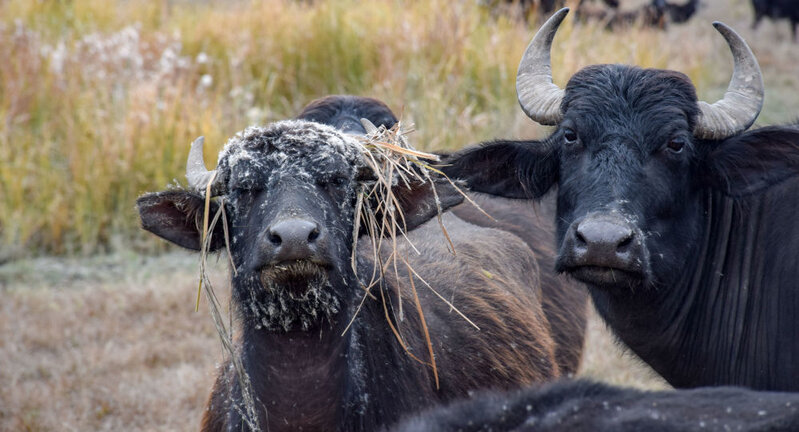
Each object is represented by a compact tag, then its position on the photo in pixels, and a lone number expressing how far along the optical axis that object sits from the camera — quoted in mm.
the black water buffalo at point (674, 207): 7008
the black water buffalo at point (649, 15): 29766
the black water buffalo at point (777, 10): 34062
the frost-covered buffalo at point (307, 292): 6465
